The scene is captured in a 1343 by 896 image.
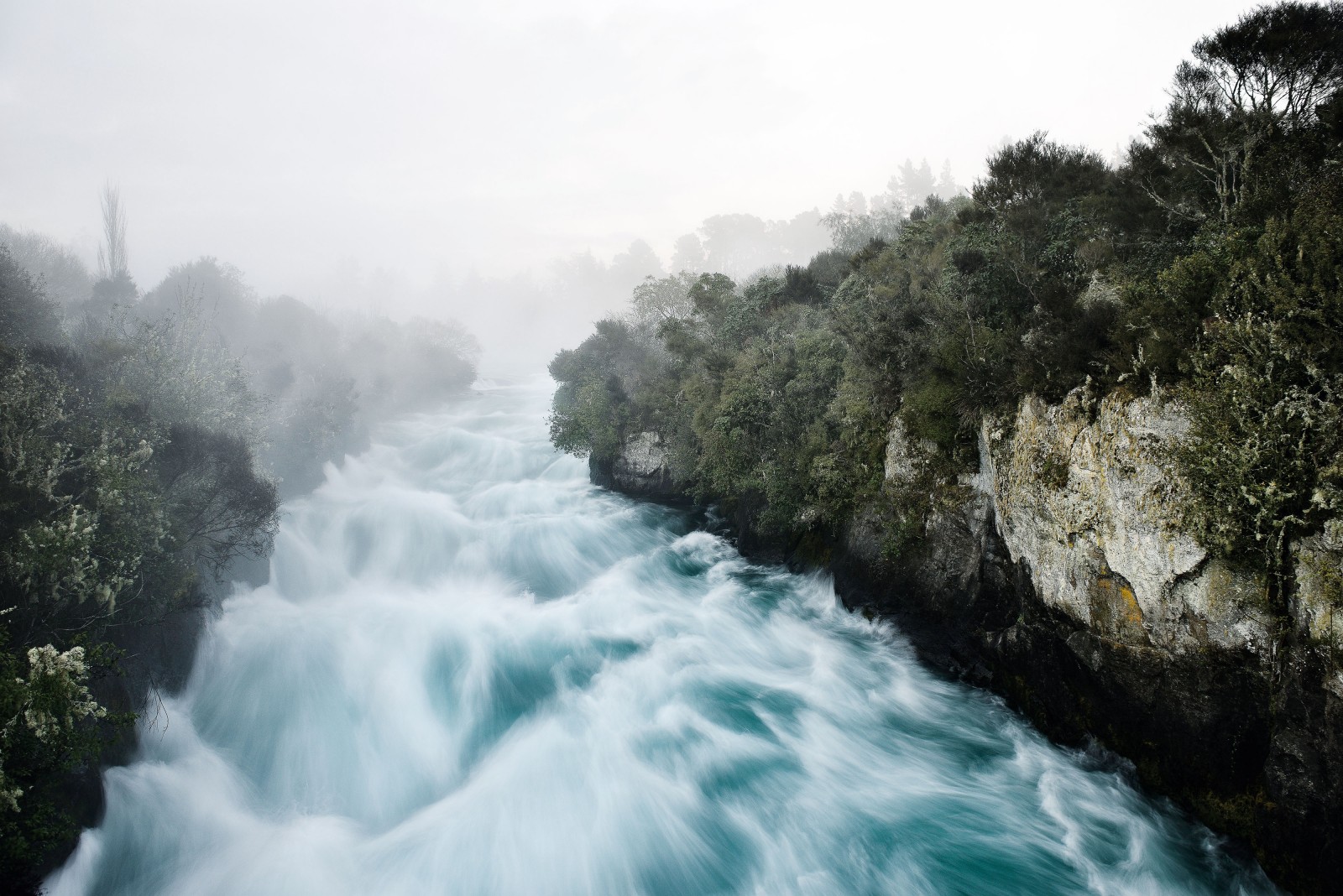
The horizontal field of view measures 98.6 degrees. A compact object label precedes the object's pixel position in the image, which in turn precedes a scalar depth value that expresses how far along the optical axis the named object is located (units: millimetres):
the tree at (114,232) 63906
